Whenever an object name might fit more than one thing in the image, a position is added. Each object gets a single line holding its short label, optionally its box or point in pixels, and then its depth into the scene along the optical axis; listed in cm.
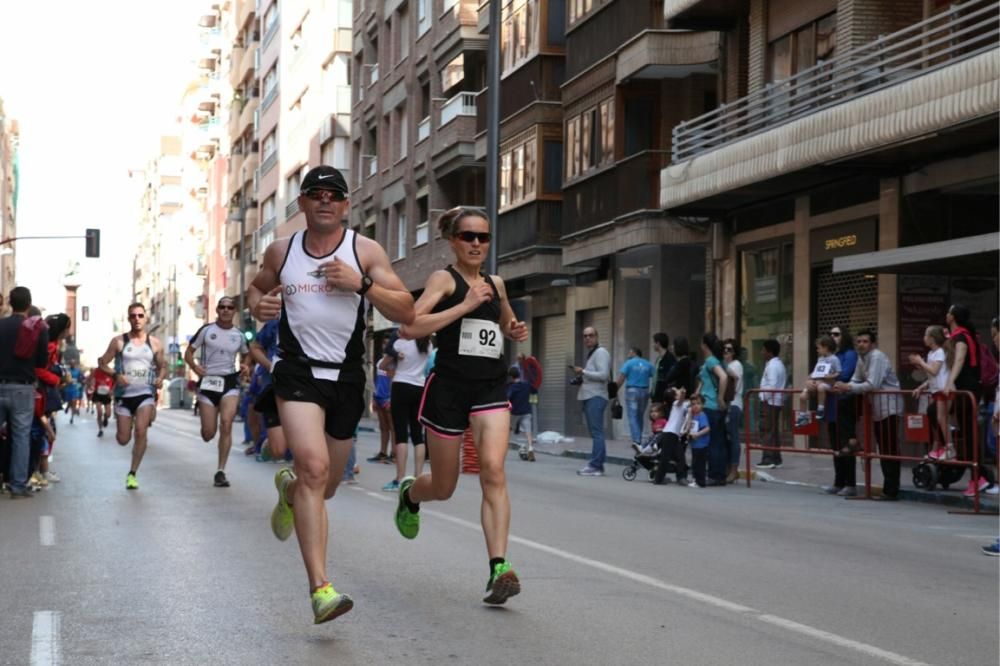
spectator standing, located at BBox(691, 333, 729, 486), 1952
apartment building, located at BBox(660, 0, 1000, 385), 2144
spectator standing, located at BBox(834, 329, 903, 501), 1741
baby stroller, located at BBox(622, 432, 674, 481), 2014
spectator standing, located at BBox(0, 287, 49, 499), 1480
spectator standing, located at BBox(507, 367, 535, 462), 2841
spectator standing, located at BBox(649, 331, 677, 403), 2278
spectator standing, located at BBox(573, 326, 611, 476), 2117
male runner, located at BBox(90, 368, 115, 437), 1789
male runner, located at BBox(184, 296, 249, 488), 1697
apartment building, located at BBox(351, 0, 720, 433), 3186
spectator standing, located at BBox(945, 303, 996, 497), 1684
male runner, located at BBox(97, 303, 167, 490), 1655
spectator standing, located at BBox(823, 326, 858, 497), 1800
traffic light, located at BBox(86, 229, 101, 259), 6124
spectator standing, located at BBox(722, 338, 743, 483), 1981
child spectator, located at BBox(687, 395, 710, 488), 1941
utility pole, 3148
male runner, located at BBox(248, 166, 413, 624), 735
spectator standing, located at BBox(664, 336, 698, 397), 2081
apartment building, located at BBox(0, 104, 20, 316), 13312
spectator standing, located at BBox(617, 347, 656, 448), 2492
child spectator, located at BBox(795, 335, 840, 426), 1870
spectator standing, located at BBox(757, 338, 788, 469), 1992
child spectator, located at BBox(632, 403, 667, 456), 2030
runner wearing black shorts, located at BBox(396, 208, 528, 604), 832
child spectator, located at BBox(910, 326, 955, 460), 1647
